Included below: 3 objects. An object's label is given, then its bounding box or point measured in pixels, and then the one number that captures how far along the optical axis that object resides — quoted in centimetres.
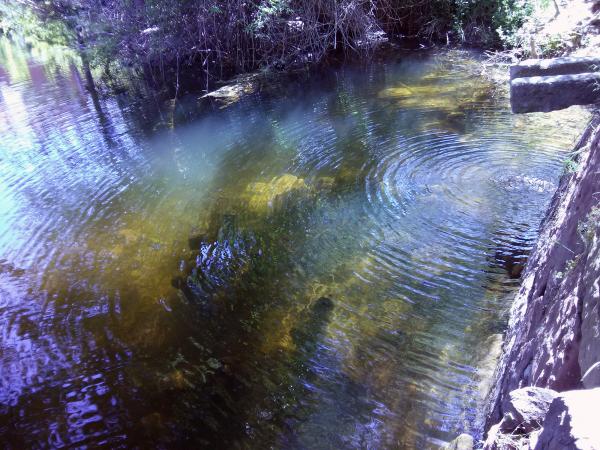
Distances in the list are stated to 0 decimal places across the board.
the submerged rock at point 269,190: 639
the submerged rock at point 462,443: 282
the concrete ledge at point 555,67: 377
